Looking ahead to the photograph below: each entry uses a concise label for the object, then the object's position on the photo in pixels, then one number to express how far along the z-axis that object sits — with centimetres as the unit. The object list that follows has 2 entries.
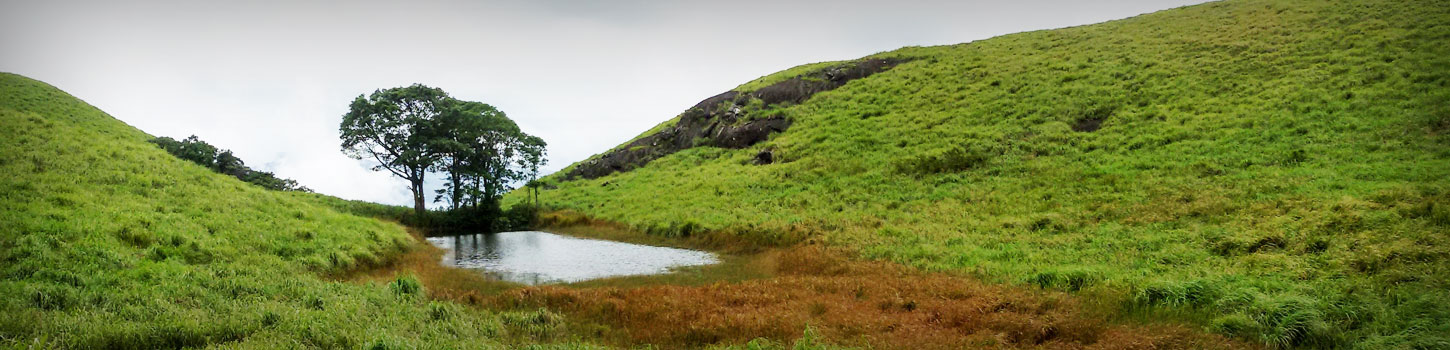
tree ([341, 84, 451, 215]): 4250
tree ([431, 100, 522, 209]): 4294
